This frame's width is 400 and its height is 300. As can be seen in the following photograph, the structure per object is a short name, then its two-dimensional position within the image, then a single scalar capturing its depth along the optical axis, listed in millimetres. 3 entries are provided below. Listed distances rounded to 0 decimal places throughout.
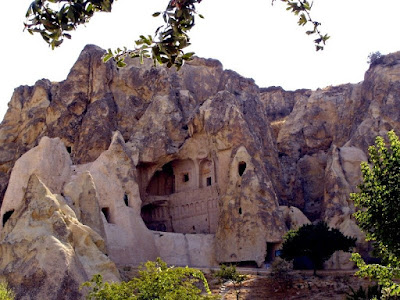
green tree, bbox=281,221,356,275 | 30859
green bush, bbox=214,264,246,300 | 26906
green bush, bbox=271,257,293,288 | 28734
